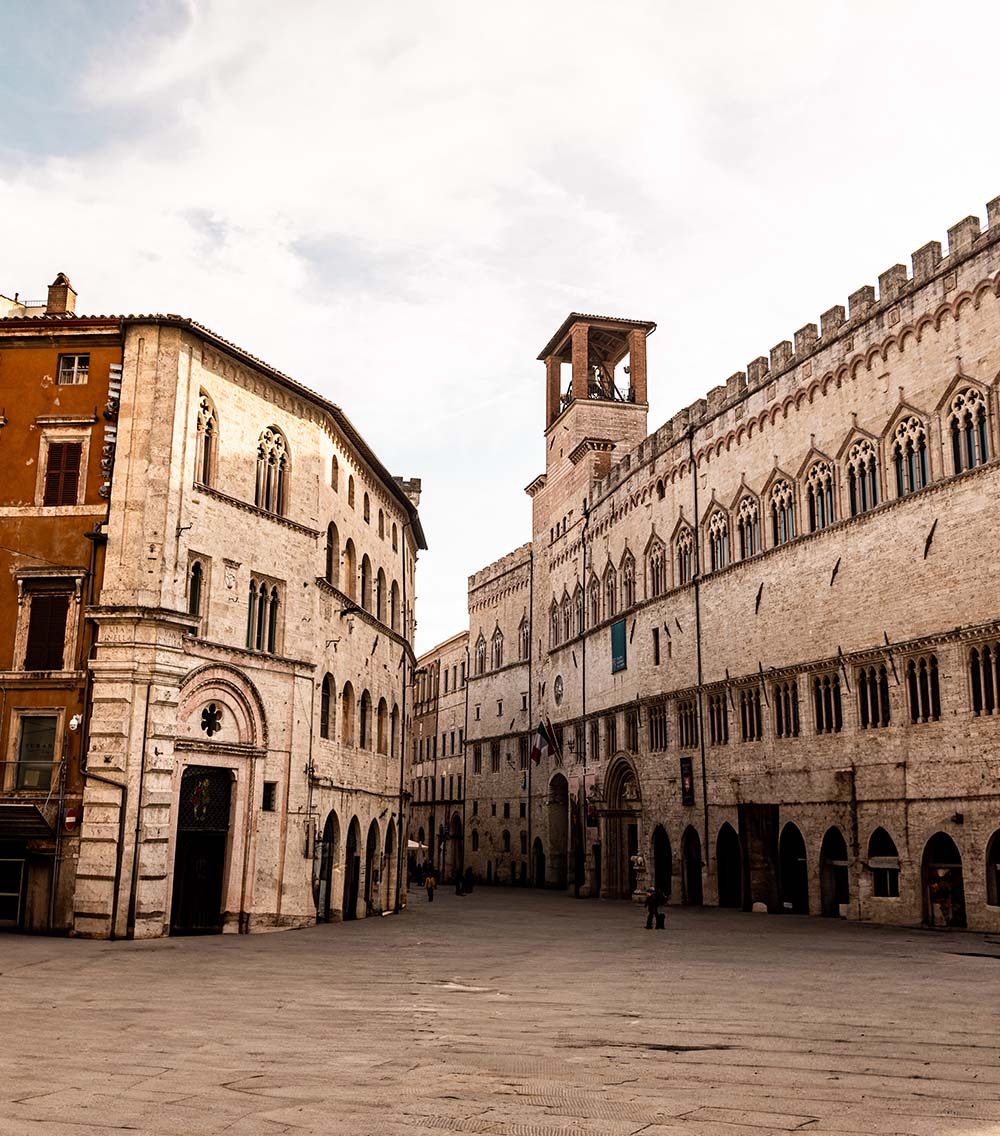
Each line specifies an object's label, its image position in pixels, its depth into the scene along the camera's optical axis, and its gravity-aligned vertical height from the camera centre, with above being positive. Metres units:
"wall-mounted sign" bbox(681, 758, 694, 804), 44.69 +2.25
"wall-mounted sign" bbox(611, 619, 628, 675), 53.22 +8.56
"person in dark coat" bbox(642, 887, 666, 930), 33.09 -1.77
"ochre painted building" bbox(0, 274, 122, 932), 26.20 +5.93
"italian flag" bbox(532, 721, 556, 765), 60.97 +5.01
